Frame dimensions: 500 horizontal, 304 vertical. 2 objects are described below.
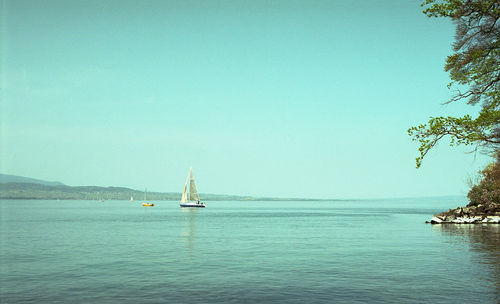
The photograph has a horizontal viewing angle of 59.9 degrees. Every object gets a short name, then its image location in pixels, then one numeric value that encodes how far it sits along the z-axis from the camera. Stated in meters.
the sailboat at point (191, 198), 184.32
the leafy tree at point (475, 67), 22.09
